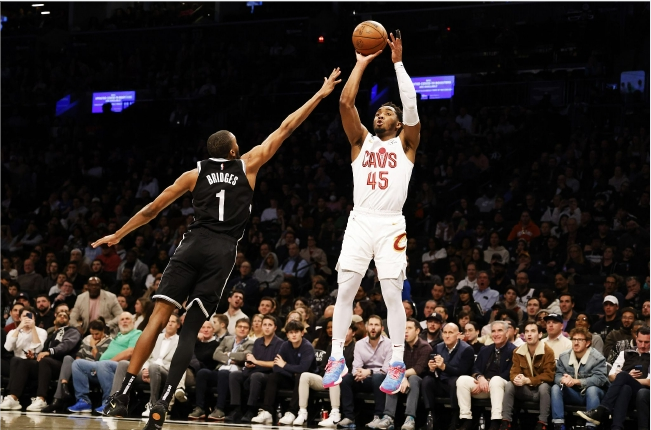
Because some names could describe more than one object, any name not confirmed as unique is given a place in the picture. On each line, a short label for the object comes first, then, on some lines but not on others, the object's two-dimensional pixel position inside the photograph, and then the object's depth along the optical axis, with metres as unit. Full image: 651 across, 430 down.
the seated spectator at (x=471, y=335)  12.75
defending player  7.78
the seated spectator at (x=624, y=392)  11.34
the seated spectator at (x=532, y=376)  11.77
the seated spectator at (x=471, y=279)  15.08
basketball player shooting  8.40
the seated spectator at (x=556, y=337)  12.20
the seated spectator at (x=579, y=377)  11.59
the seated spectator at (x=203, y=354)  13.62
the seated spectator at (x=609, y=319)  12.80
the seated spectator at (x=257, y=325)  13.60
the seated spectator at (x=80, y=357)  14.00
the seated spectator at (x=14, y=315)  15.06
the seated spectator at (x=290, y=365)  12.89
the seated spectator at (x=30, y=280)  18.11
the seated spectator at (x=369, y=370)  12.45
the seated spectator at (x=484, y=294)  14.55
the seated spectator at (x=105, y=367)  13.80
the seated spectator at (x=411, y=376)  12.20
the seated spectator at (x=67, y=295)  16.58
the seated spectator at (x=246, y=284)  16.05
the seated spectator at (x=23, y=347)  14.24
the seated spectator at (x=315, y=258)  16.78
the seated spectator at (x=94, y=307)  15.59
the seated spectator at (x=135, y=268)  17.62
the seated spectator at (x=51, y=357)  14.24
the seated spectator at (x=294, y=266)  16.83
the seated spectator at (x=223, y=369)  13.23
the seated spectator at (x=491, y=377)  11.89
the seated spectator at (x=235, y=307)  14.48
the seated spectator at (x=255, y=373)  13.09
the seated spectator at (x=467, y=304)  13.85
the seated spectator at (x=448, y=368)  12.26
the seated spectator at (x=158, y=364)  13.27
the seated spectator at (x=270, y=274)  16.50
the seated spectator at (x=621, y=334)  12.22
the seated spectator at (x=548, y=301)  13.45
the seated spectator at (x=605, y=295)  13.78
